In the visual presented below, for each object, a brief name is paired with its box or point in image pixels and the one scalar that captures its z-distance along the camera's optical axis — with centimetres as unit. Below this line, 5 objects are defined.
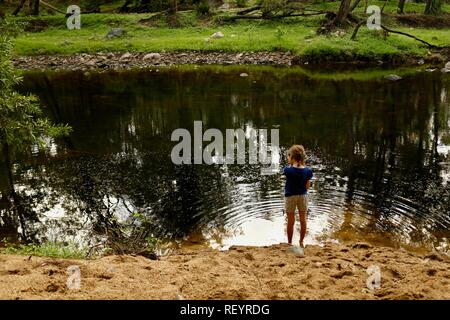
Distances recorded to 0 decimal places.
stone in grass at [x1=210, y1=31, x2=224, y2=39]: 4300
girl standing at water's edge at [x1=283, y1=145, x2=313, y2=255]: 934
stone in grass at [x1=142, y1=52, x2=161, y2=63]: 4012
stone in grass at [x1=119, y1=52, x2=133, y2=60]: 4066
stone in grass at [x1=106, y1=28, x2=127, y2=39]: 4475
